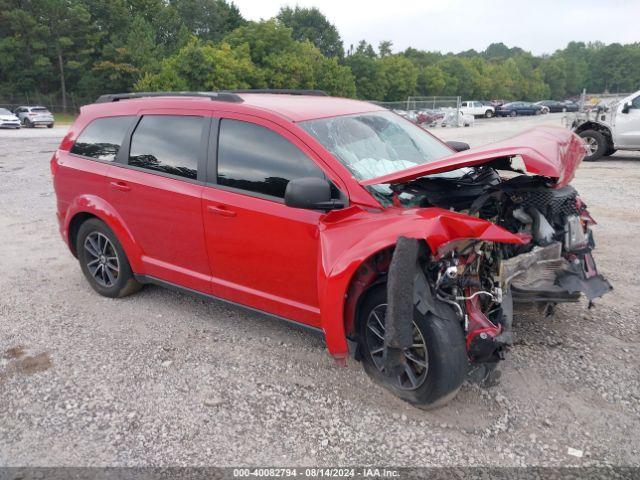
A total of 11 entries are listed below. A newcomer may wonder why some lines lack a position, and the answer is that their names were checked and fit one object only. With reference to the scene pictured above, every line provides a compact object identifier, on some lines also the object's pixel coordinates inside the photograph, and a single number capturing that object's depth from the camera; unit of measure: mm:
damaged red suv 2895
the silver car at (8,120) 30203
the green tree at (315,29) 82750
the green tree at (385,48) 66438
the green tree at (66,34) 49562
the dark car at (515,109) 51334
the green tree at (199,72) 38531
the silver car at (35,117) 33250
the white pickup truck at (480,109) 47531
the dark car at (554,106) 59775
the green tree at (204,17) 68125
